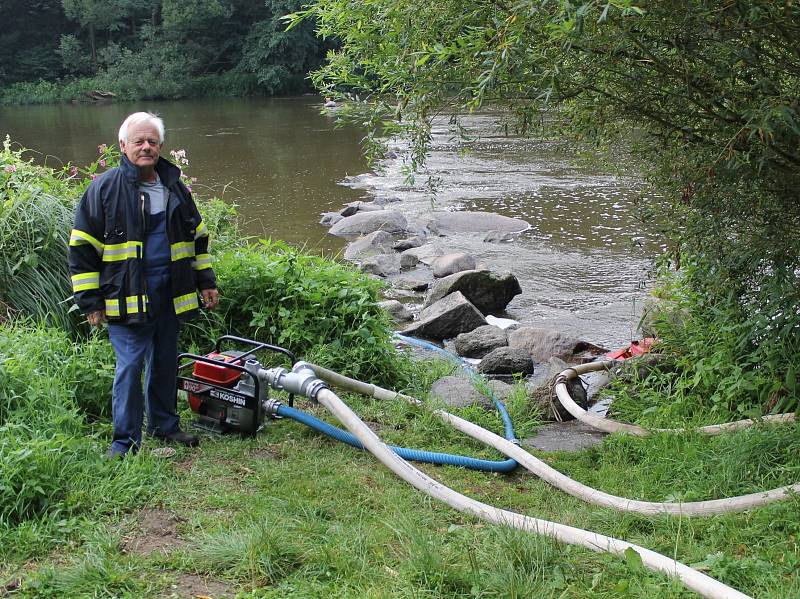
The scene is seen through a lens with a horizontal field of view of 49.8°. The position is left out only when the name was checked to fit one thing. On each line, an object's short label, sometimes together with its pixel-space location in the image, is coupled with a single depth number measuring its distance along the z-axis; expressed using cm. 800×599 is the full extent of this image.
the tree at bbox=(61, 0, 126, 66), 5081
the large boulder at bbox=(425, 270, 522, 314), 1059
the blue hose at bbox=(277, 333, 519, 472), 489
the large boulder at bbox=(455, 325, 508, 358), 883
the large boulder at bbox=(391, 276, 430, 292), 1191
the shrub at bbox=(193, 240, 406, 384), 634
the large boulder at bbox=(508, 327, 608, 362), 855
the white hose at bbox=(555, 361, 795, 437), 516
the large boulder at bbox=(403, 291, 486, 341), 945
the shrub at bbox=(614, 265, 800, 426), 532
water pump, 498
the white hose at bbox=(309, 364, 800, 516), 411
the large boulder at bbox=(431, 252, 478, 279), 1219
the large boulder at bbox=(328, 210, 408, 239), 1534
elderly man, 454
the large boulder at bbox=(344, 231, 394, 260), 1384
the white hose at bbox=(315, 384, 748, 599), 332
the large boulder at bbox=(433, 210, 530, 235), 1499
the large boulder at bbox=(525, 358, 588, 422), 648
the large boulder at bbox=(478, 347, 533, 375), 812
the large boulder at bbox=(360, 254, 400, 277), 1280
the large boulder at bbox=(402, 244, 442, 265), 1334
